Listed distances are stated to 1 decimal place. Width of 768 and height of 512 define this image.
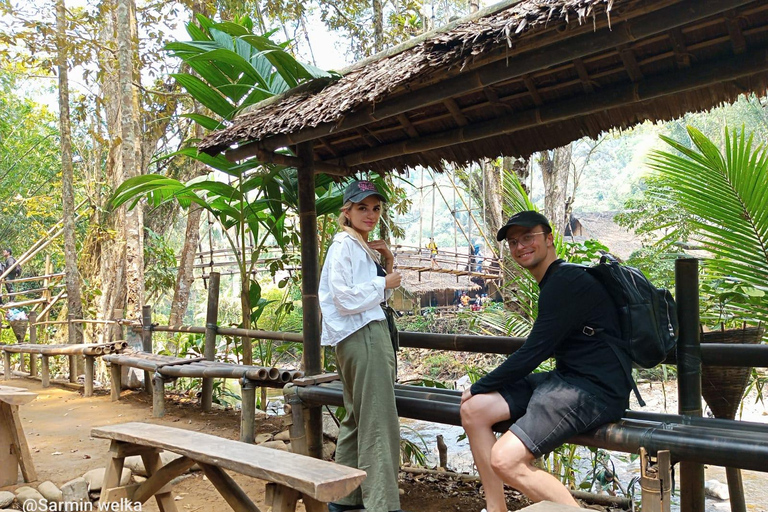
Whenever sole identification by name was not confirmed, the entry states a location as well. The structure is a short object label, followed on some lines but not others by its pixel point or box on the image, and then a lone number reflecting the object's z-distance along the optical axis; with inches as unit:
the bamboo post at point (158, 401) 197.5
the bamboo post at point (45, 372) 270.7
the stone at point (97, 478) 129.6
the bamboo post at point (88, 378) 243.7
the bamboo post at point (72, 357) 282.2
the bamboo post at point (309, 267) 137.4
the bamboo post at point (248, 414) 156.3
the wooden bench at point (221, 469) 72.4
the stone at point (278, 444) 157.4
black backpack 84.5
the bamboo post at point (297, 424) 133.0
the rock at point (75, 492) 122.3
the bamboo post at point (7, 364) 302.2
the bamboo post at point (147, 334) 240.1
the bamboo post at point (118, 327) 263.6
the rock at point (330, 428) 174.7
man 81.9
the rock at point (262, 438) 169.0
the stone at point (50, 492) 126.3
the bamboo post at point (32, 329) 312.2
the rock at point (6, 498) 117.9
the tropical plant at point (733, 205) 104.0
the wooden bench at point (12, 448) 134.5
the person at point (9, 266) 432.8
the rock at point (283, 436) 172.2
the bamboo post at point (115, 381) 231.3
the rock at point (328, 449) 164.0
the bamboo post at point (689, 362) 94.0
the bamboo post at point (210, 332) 201.9
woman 99.4
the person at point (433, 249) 535.8
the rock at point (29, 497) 120.3
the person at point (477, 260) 614.2
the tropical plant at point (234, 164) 163.0
